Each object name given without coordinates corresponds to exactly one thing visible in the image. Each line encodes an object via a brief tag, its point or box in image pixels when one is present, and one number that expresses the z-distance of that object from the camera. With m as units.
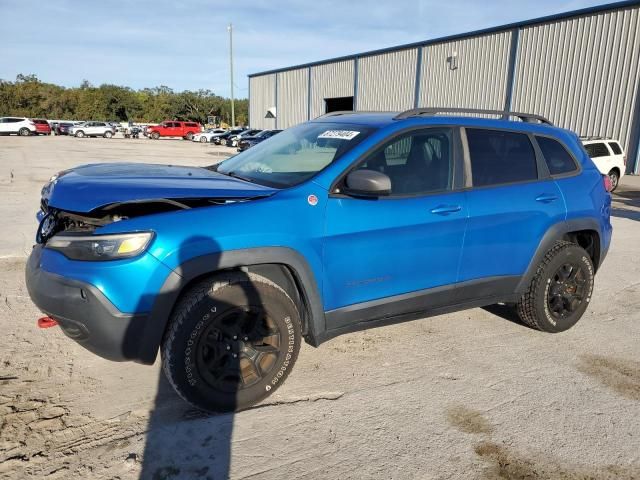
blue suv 2.59
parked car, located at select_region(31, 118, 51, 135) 43.41
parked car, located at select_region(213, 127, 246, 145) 39.12
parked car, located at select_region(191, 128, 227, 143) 44.19
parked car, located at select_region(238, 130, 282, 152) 28.06
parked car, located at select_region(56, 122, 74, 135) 47.81
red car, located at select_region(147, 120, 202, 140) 48.91
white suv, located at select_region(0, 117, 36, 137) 40.99
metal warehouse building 18.73
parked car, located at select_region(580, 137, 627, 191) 14.85
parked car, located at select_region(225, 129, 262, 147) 34.73
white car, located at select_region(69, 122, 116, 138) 46.38
